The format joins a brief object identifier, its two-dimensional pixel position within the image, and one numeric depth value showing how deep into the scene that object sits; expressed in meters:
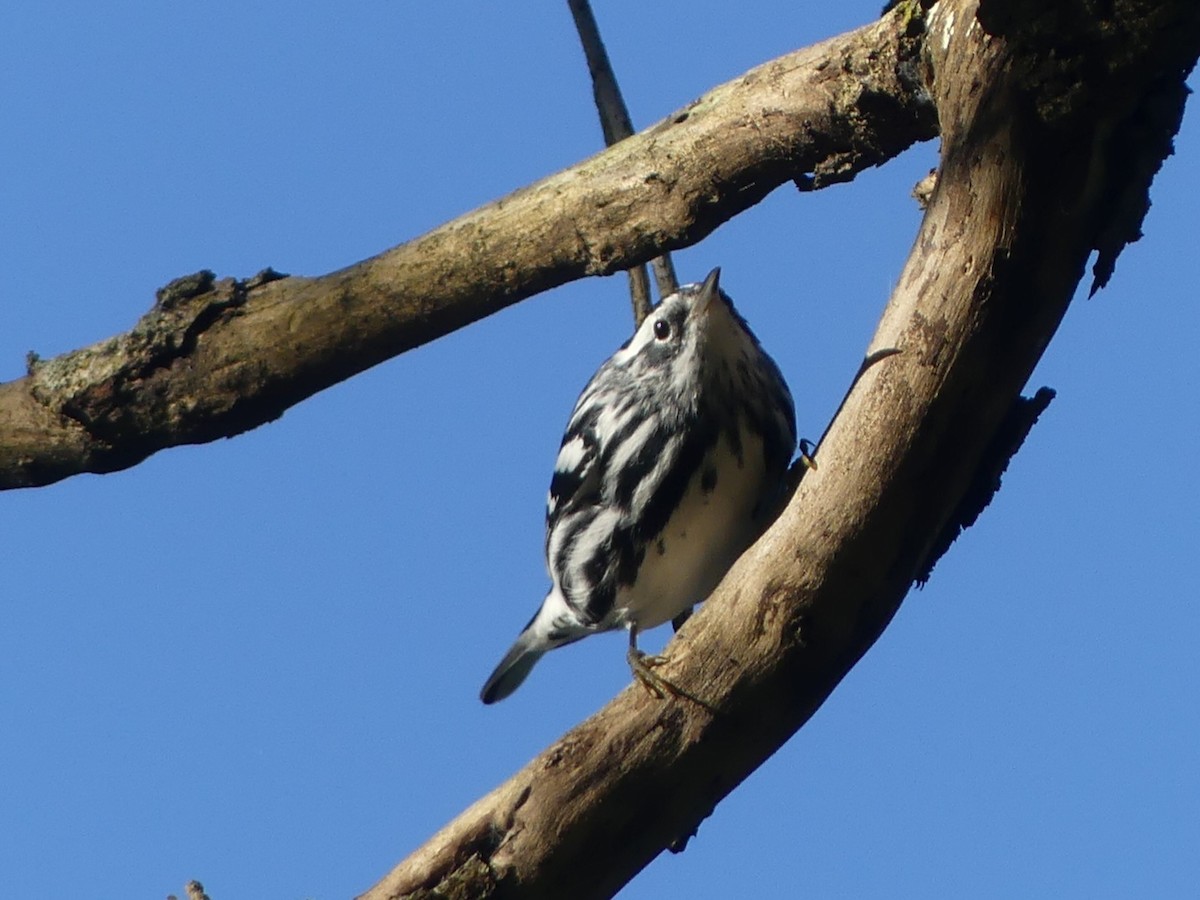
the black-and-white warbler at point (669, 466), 8.18
